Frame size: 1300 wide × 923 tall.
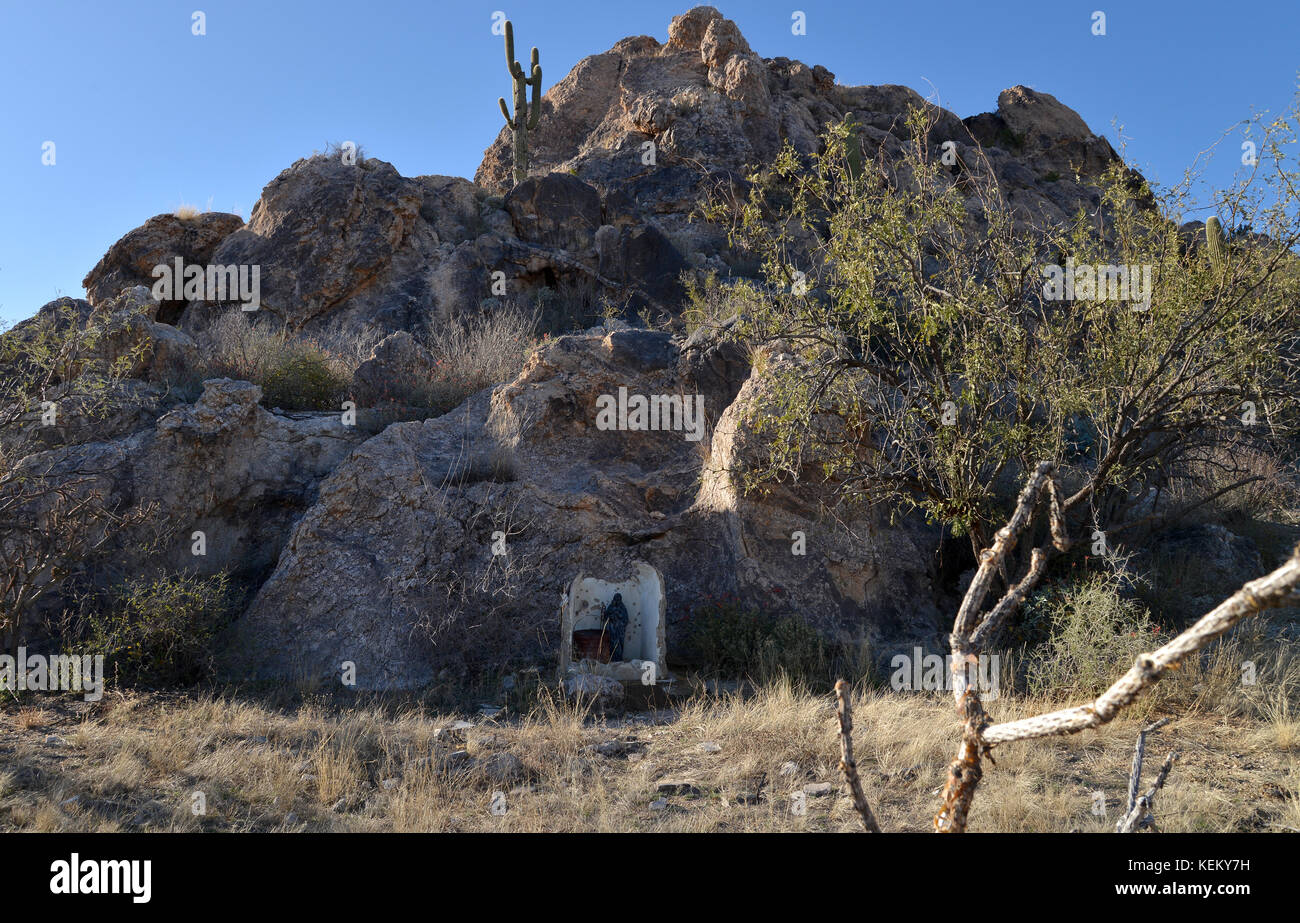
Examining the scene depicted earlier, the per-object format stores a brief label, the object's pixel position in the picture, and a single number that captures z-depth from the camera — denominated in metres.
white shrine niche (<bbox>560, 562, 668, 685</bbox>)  7.32
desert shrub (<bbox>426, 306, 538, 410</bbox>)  11.23
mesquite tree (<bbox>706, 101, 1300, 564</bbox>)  6.48
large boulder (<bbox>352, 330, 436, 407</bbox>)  11.20
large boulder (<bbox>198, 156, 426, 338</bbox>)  15.71
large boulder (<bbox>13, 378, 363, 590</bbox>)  8.38
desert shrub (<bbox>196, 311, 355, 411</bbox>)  10.84
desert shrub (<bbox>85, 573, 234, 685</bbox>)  6.98
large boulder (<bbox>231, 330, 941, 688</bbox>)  7.85
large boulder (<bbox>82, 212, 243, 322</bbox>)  15.91
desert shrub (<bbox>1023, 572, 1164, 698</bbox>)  6.47
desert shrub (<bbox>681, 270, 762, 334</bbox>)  7.30
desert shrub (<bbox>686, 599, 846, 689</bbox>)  7.38
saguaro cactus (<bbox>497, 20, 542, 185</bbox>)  21.22
